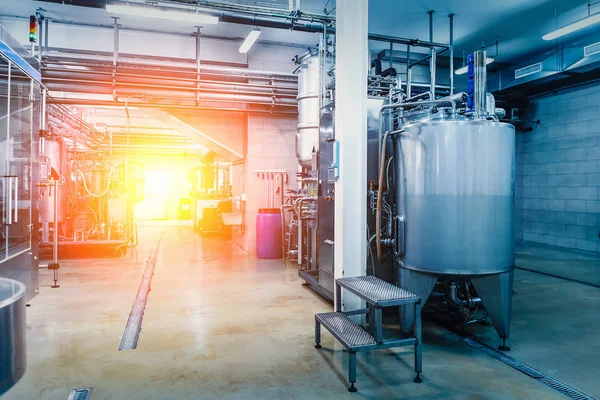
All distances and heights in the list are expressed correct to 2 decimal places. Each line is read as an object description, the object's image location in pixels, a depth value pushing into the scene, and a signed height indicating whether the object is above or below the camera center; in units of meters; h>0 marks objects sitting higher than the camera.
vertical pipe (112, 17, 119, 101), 6.72 +2.60
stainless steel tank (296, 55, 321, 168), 5.82 +1.27
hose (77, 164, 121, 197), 7.87 +0.36
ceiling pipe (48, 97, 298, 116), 6.57 +1.50
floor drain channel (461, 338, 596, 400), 2.48 -1.20
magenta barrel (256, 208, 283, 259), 6.96 -0.65
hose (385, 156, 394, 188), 3.77 +0.23
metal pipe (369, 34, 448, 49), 5.74 +2.27
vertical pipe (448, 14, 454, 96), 6.36 +2.58
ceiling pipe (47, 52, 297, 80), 6.37 +2.08
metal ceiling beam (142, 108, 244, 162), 7.55 +1.23
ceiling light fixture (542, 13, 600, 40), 5.19 +2.31
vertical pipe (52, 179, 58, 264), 4.88 -0.39
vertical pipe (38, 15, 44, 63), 6.46 +2.77
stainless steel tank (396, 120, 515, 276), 3.14 -0.01
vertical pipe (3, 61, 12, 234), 3.83 +0.06
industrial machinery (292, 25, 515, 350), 3.15 -0.05
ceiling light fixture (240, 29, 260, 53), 6.02 +2.44
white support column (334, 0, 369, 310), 3.51 +0.42
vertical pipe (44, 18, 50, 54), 6.70 +2.66
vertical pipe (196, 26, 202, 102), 6.52 +2.50
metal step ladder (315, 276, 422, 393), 2.60 -0.95
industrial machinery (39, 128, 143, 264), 6.80 -0.19
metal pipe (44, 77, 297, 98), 5.94 +1.68
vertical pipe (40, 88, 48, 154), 4.76 +0.85
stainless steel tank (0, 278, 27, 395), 1.17 -0.42
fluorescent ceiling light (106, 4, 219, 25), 4.77 +2.17
